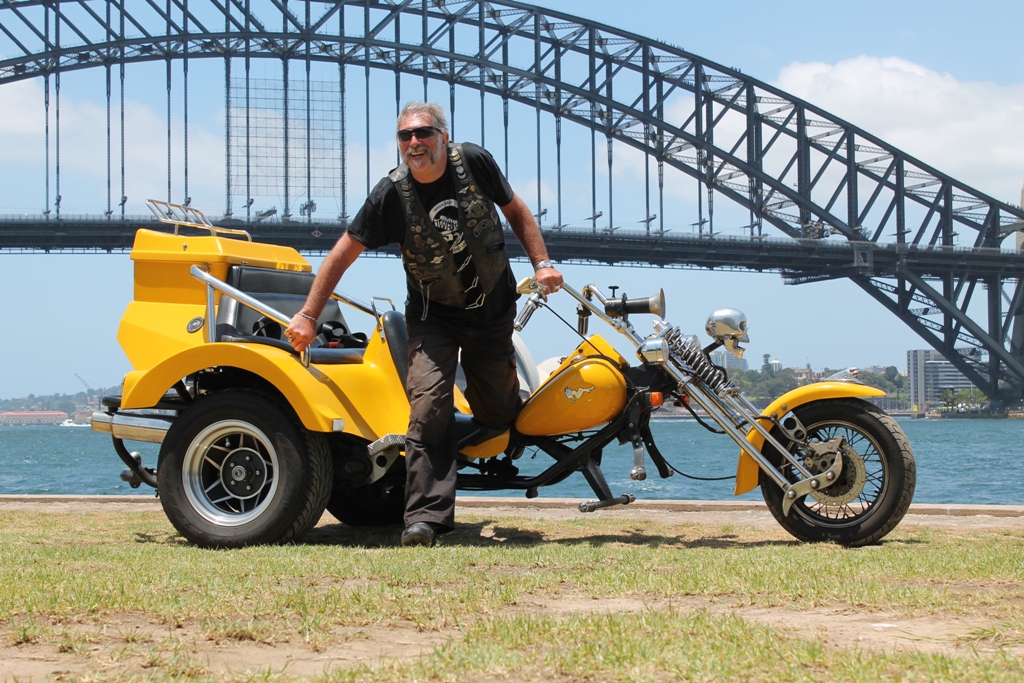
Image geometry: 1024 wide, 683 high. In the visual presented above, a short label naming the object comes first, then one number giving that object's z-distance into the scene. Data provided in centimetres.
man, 448
